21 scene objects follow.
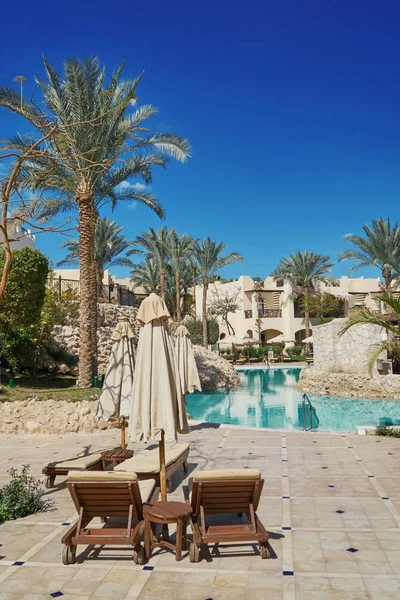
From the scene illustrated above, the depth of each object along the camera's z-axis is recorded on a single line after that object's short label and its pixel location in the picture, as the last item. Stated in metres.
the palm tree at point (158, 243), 40.91
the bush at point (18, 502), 6.48
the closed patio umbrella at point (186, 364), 12.46
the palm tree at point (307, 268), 47.22
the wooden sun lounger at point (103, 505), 4.95
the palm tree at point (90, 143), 16.69
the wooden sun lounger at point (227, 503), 5.00
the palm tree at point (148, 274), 47.25
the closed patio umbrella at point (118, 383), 9.80
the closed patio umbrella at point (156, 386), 5.93
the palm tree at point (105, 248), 34.41
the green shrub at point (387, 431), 11.38
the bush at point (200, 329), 45.06
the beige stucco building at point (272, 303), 51.69
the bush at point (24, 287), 17.72
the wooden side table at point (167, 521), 5.04
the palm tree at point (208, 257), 40.56
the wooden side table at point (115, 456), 8.28
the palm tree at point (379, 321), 11.77
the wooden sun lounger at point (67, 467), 7.57
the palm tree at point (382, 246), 33.53
